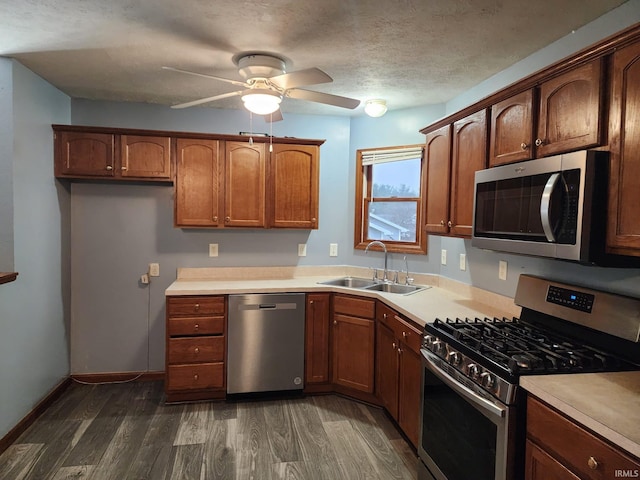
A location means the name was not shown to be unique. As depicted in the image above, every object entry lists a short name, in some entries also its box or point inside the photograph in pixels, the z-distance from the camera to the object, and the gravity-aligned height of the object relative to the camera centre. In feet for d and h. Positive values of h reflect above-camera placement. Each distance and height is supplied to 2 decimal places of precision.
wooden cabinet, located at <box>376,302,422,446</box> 7.98 -3.22
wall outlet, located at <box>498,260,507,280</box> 8.50 -0.99
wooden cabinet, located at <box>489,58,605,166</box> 5.34 +1.63
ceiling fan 7.86 +2.60
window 11.82 +0.73
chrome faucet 11.95 -0.83
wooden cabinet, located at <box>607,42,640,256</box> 4.74 +0.88
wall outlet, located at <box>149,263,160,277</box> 11.96 -1.53
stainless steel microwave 5.17 +0.26
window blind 11.59 +1.99
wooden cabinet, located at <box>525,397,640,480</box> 3.73 -2.32
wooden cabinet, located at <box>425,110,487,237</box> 8.07 +1.15
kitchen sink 11.29 -1.87
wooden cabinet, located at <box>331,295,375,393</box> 10.33 -3.20
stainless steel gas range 5.06 -1.84
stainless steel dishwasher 10.44 -3.24
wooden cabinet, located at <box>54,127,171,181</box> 10.59 +1.64
